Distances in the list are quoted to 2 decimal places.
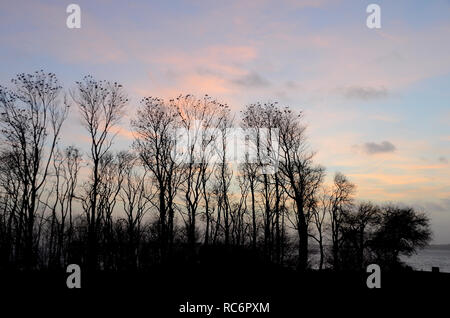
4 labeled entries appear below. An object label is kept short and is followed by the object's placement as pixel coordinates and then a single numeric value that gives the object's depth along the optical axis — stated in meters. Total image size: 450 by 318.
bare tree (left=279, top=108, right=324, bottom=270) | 29.54
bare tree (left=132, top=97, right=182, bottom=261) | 33.41
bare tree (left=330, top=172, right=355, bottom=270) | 48.91
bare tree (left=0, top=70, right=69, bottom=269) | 27.58
